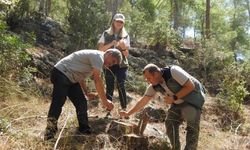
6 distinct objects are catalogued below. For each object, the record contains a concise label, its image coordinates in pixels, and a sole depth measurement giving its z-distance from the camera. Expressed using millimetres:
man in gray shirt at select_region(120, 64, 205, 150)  5746
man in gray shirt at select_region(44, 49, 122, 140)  5703
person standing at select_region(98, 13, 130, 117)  6977
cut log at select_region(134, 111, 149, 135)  6234
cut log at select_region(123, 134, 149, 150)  6121
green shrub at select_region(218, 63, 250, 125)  10930
